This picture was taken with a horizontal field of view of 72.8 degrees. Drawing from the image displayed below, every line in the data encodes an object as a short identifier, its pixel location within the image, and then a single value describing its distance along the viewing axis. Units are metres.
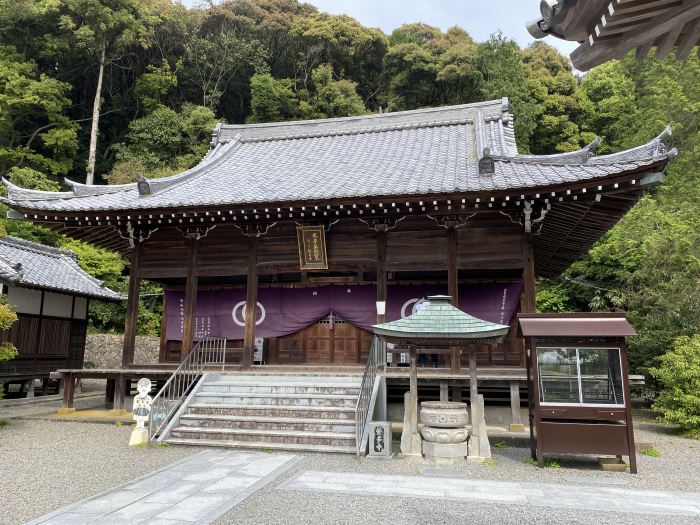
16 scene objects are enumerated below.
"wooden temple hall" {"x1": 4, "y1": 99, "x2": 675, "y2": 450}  9.70
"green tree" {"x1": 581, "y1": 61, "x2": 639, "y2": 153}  31.09
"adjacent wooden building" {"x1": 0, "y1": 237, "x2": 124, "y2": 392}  15.07
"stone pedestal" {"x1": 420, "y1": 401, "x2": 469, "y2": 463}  7.42
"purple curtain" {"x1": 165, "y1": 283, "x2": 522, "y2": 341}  11.84
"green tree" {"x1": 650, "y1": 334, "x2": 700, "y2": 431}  10.28
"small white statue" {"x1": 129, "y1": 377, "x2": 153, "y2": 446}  8.39
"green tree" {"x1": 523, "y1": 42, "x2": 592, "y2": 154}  31.83
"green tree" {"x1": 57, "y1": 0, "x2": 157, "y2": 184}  29.77
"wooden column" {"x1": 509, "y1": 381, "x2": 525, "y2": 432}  9.37
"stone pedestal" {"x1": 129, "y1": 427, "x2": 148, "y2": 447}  8.35
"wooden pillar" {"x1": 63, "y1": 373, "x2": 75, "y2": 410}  11.54
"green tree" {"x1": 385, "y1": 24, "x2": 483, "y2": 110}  34.84
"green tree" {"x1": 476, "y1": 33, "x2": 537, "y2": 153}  29.23
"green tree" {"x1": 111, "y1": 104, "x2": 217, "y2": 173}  29.34
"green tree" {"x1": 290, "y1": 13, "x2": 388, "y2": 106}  38.03
